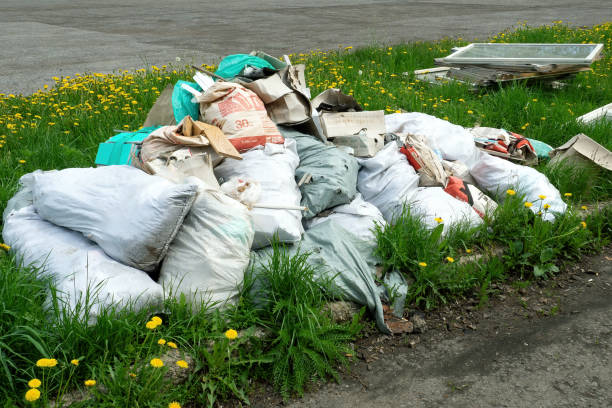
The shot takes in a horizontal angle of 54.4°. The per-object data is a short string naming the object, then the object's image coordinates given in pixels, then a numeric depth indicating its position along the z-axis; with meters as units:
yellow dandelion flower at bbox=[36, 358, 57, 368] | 1.94
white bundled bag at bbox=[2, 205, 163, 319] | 2.29
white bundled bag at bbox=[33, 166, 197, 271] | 2.43
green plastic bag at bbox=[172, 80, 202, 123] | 3.75
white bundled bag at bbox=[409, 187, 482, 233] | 3.26
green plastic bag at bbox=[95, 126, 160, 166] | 3.44
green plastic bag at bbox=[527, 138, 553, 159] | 4.47
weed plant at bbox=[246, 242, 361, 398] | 2.42
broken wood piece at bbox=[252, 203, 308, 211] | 2.87
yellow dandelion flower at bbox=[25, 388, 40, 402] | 1.85
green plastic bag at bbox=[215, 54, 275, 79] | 4.17
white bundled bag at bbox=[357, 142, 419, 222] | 3.44
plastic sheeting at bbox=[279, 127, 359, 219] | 3.18
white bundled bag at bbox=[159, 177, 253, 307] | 2.47
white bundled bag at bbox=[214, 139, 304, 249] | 2.79
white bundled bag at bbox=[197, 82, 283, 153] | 3.47
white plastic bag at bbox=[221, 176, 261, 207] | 2.89
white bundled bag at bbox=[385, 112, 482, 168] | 4.00
